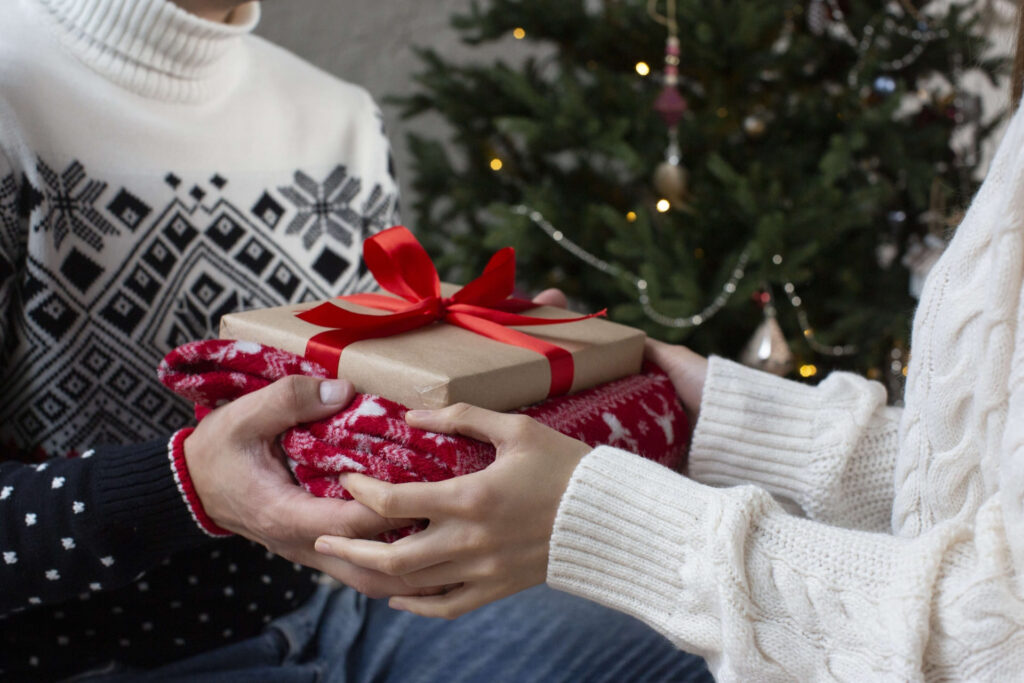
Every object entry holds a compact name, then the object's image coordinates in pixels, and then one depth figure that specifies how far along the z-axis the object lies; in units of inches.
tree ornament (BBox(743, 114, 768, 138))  60.5
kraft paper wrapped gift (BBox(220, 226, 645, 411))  23.0
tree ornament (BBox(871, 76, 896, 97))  62.0
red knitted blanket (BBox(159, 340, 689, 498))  21.9
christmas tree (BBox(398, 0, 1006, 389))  57.3
